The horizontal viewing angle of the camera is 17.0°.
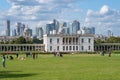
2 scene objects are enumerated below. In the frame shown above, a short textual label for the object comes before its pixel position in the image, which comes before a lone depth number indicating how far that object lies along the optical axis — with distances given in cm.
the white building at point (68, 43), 17038
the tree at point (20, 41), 19225
